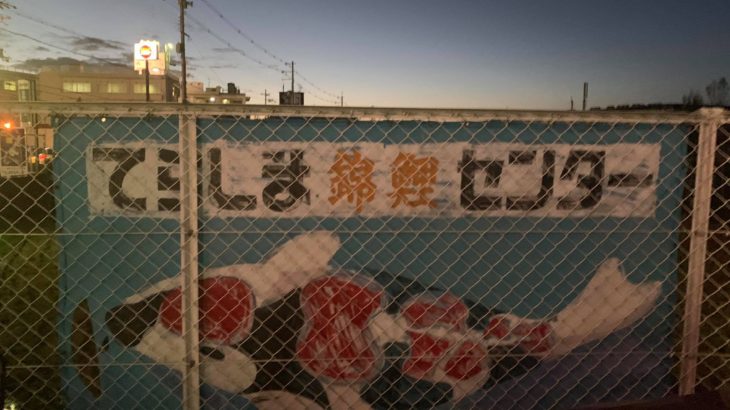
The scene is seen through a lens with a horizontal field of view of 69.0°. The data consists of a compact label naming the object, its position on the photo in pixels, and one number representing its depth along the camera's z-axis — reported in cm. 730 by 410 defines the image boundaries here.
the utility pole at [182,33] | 2964
